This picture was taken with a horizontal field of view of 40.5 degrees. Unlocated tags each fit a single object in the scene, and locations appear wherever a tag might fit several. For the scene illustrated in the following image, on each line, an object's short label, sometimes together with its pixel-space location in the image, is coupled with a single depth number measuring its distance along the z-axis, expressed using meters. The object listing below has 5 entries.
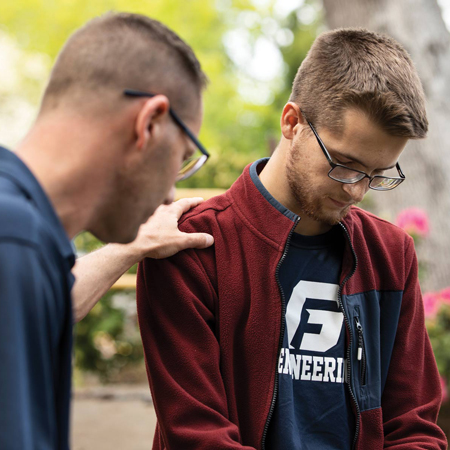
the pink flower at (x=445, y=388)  4.65
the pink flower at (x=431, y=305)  4.87
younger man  1.93
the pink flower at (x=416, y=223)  5.15
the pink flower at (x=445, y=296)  4.94
